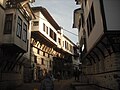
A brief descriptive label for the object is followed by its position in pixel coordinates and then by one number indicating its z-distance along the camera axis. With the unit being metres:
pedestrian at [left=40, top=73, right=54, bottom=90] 4.27
